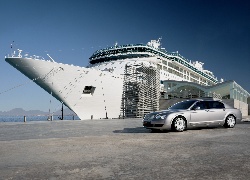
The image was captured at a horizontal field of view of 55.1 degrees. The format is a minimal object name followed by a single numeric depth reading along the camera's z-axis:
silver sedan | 9.27
